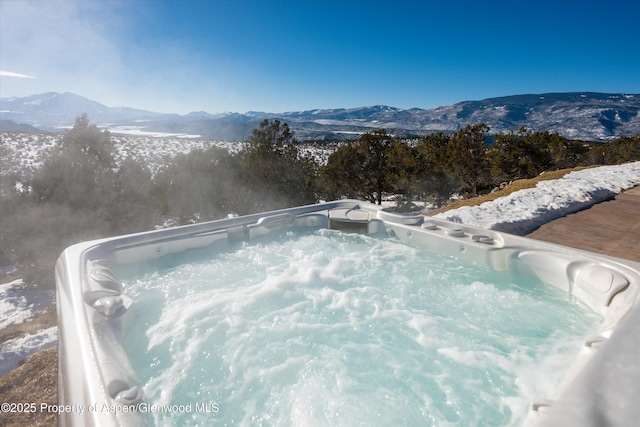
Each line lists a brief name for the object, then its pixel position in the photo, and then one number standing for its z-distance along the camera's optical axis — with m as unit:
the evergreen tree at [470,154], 12.62
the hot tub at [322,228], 1.17
